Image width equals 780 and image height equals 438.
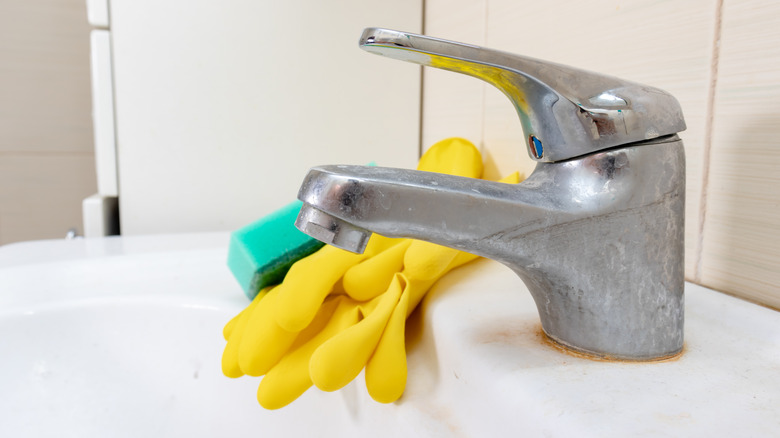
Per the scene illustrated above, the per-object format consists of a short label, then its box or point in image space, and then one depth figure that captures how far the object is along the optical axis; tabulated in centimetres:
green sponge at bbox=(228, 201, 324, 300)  38
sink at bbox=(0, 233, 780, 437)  20
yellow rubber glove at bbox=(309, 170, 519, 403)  25
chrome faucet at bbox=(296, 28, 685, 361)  19
